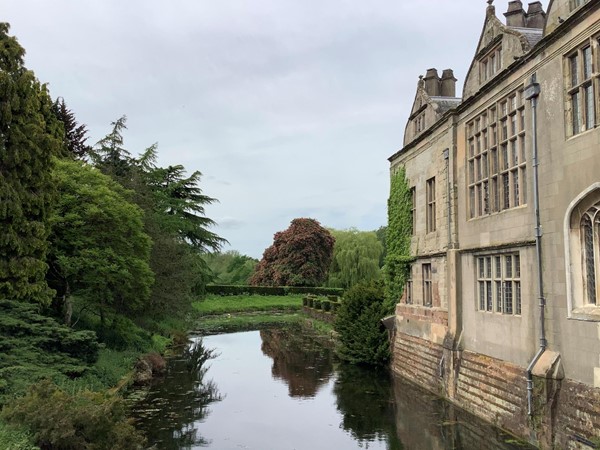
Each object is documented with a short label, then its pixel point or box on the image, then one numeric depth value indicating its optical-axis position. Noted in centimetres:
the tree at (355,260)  5588
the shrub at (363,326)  2108
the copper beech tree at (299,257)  6312
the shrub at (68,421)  777
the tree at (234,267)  8700
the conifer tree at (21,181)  1410
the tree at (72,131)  3509
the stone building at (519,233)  975
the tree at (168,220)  2333
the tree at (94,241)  1681
